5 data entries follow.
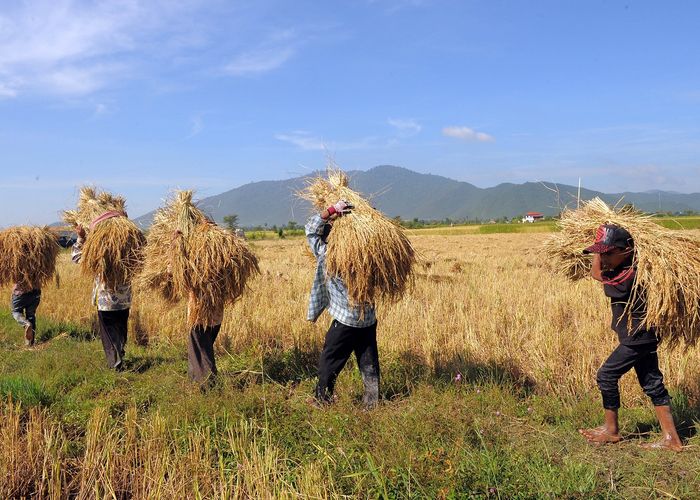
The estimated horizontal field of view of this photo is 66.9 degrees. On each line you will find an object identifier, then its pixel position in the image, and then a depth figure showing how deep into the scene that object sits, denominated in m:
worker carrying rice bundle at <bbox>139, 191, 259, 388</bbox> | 5.11
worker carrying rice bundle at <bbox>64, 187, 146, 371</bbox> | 6.08
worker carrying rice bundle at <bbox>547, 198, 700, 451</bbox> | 4.03
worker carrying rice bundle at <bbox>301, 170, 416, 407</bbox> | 4.67
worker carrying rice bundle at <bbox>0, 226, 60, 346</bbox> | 8.01
